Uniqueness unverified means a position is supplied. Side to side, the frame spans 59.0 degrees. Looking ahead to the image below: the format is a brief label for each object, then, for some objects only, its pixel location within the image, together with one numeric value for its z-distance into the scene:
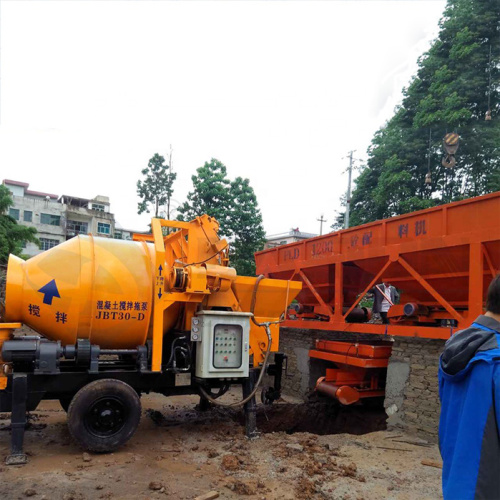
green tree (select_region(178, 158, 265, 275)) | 21.28
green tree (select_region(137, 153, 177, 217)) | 29.53
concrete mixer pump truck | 5.24
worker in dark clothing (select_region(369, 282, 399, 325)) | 9.09
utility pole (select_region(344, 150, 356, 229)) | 23.73
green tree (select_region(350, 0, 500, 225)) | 17.80
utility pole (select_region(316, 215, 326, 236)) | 39.52
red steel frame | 5.79
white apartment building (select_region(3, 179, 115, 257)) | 40.03
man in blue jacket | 1.66
